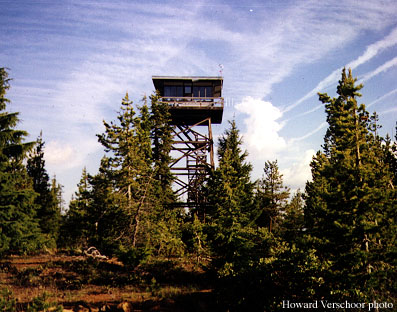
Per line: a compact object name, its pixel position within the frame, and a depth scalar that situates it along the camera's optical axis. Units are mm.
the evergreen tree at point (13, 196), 20500
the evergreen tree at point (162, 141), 27434
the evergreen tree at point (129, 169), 20750
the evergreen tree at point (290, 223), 25877
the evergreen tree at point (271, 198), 29594
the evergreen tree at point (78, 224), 30727
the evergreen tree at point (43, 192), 35938
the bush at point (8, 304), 12335
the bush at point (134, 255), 20220
